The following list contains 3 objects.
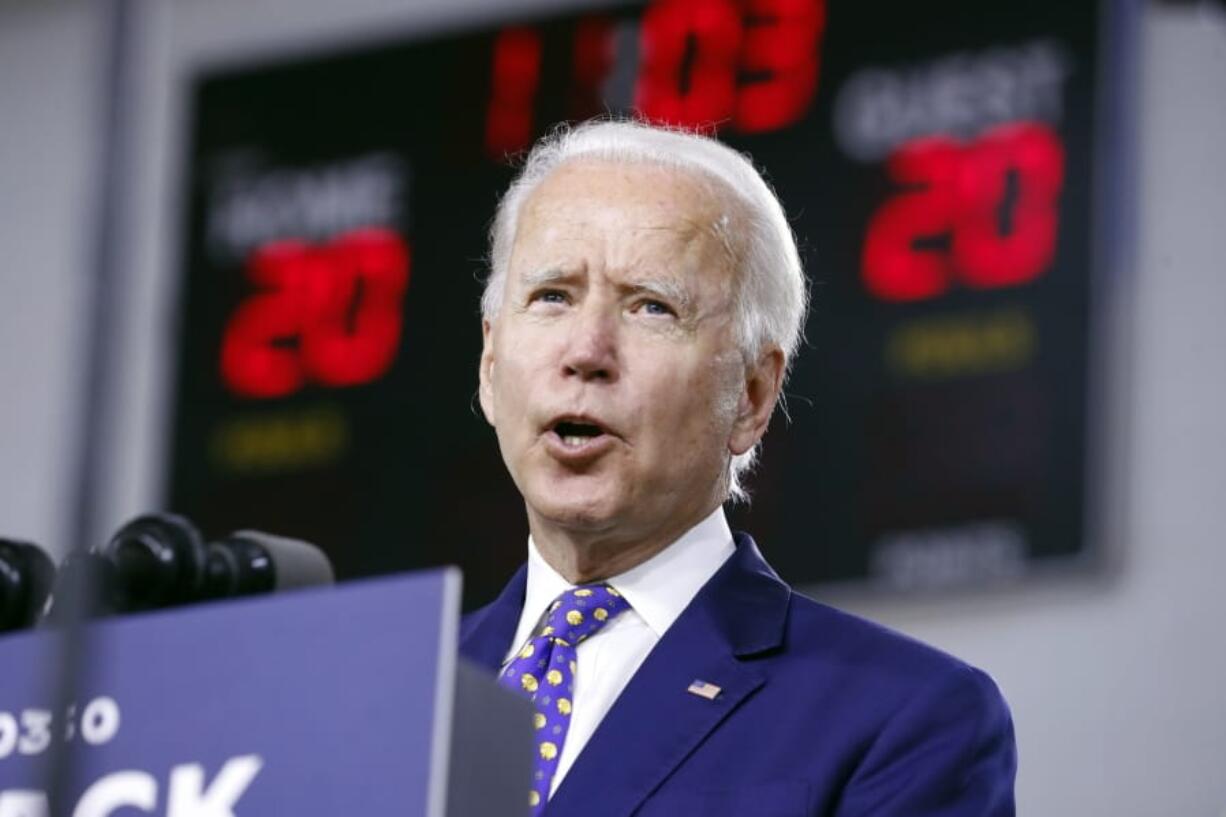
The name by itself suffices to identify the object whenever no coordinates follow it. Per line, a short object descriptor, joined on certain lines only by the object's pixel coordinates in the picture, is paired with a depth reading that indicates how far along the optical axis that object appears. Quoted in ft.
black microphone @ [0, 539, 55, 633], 18.79
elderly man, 18.98
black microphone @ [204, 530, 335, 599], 18.91
